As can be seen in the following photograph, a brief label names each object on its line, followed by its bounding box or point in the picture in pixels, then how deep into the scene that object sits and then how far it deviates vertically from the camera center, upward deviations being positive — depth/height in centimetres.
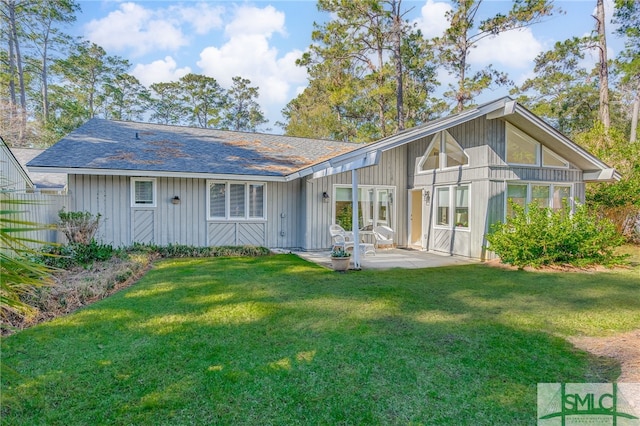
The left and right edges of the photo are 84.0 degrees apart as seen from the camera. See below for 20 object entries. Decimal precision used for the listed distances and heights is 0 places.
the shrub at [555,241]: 838 -80
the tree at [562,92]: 2038 +738
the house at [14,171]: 836 +87
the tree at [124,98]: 2858 +898
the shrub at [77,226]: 809 -50
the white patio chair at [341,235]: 964 -82
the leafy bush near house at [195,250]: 945 -123
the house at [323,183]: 947 +68
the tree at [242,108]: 3403 +948
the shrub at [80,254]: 737 -111
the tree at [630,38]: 1612 +854
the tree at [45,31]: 2078 +1065
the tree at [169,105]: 3219 +919
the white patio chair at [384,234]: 1096 -86
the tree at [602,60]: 1554 +660
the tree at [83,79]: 2373 +912
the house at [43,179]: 1433 +113
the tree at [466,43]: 1805 +907
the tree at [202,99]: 3284 +996
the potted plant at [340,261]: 789 -122
